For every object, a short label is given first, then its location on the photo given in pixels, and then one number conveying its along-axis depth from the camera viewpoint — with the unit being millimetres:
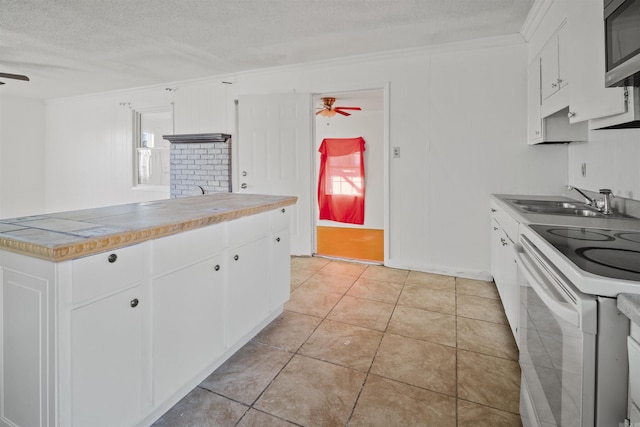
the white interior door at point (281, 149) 4051
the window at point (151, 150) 5539
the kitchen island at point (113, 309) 1034
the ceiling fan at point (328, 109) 4391
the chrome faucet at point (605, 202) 1986
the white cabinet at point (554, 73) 2035
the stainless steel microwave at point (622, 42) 1092
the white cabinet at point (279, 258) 2270
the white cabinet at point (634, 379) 676
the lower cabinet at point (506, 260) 1979
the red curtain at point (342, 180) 6191
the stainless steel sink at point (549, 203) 2386
